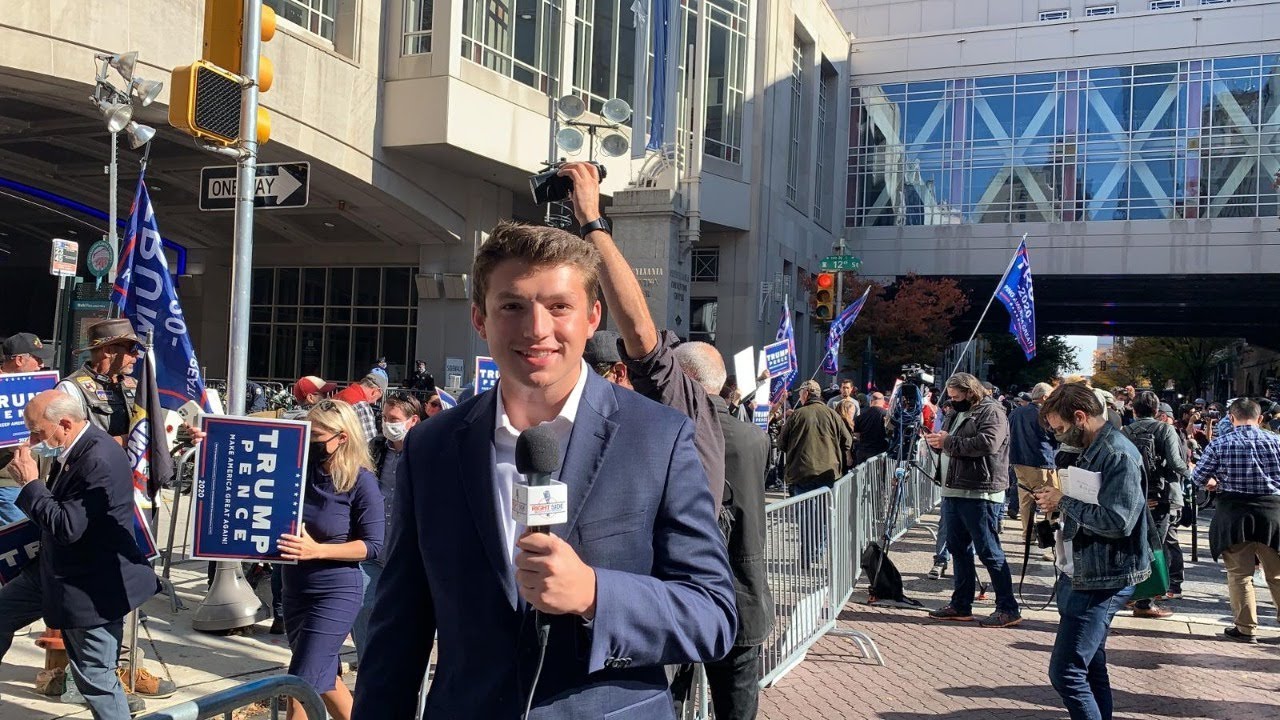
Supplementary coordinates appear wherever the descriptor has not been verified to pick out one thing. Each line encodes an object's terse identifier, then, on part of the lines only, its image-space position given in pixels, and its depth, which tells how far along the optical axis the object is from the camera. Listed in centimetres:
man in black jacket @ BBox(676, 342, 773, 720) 399
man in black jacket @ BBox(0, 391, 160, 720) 447
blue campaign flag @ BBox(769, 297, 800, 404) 1547
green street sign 1866
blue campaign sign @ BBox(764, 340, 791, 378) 1386
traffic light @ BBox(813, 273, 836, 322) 1547
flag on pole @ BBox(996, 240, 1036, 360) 1566
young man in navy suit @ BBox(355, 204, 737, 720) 187
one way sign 723
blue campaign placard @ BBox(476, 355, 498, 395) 884
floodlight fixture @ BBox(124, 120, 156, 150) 1489
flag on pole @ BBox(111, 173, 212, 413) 673
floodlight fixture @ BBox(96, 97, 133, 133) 1471
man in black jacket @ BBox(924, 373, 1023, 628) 833
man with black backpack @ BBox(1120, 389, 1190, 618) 838
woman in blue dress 460
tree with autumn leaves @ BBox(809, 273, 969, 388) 3344
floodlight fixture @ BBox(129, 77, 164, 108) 1512
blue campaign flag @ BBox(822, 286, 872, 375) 1697
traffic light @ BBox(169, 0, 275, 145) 659
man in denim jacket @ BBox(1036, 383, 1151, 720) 483
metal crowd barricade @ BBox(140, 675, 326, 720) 237
